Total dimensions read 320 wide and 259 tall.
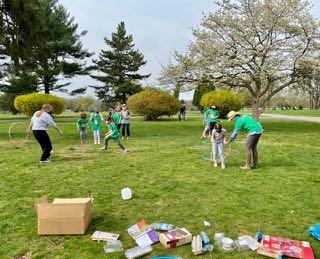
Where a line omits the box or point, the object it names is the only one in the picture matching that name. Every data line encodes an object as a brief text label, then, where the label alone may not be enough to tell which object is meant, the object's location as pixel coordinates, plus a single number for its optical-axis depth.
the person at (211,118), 12.25
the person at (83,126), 11.67
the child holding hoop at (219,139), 7.32
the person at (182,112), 27.09
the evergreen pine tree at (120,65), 38.18
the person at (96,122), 11.63
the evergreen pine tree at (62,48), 29.30
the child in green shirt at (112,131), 9.34
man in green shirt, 7.00
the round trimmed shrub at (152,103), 26.24
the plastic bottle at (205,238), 3.62
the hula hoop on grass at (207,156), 8.48
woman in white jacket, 8.02
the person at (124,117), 13.04
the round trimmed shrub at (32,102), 24.94
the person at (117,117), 12.83
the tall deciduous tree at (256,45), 16.53
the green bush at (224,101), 26.73
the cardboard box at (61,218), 3.88
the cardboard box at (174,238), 3.57
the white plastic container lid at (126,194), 5.20
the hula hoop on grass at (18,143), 11.42
